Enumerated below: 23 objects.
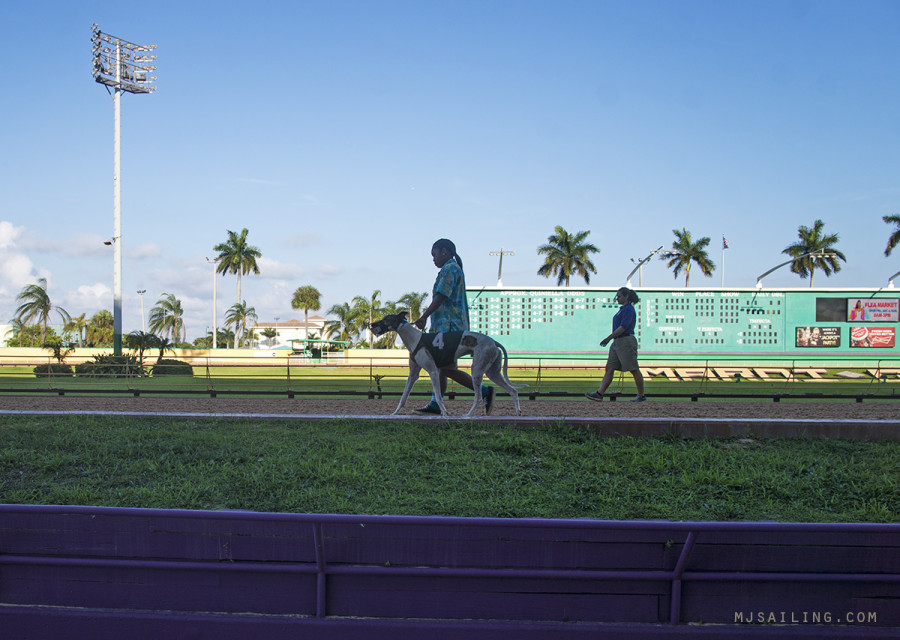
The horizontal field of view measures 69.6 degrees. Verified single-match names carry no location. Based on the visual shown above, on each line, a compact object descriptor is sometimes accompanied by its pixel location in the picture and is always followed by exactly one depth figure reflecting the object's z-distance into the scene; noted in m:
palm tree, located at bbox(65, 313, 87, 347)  83.71
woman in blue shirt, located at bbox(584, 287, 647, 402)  9.07
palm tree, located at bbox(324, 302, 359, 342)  78.69
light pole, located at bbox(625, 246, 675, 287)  36.62
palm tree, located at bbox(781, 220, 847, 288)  56.38
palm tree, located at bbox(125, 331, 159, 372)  34.94
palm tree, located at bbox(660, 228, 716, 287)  59.22
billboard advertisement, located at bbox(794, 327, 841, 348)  33.28
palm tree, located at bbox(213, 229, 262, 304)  70.00
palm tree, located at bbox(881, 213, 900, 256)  50.20
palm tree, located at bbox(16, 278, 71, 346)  60.97
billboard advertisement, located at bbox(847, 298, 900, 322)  33.28
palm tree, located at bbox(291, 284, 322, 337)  97.45
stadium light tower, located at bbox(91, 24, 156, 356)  37.16
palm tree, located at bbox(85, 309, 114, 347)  93.09
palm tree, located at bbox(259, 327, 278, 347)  116.54
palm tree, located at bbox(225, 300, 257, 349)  84.61
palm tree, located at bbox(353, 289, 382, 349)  73.50
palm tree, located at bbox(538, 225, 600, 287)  55.97
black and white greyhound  6.91
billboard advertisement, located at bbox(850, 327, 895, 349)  33.28
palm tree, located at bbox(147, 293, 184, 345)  84.19
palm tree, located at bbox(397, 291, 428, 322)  71.94
